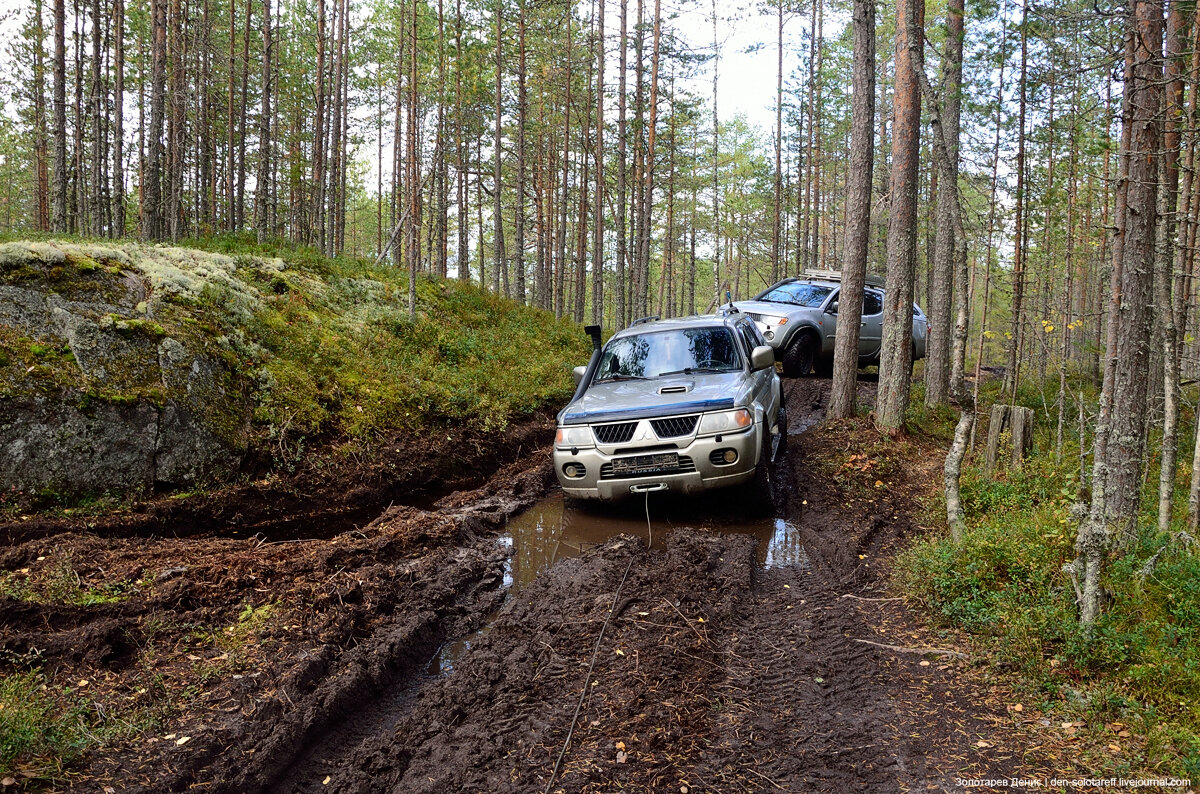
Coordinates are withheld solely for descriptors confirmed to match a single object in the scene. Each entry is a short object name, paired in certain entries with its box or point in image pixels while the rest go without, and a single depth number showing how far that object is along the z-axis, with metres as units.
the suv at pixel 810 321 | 12.96
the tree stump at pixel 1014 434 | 6.61
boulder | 6.06
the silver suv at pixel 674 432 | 6.06
